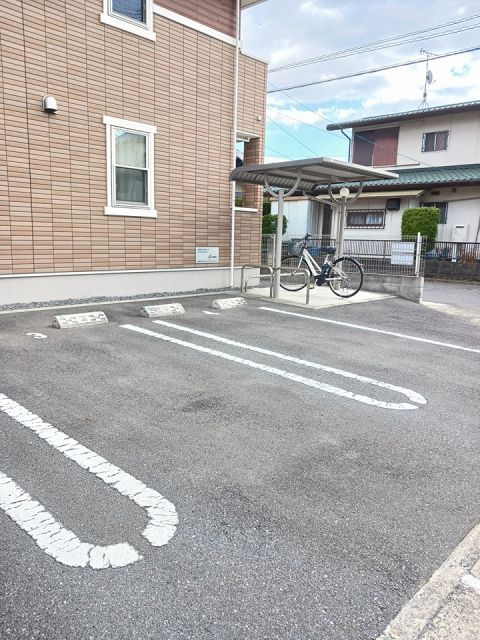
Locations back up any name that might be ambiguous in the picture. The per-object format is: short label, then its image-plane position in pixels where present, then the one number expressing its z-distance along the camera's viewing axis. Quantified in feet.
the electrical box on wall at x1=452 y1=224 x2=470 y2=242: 54.34
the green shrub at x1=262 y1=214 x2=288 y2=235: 55.21
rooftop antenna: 71.17
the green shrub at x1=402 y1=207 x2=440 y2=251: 52.13
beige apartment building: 21.70
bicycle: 29.99
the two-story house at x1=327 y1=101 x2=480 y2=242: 55.06
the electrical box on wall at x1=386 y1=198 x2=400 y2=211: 58.95
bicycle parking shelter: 24.90
